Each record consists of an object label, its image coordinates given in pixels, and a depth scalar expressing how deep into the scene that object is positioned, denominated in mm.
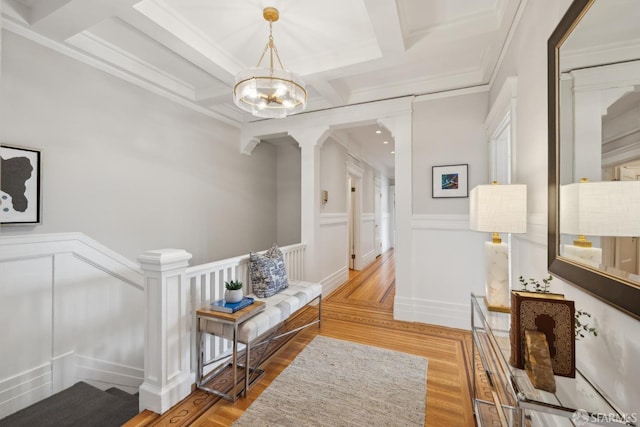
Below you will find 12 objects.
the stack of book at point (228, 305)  1890
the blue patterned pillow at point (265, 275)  2480
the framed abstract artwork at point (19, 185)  1871
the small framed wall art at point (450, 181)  2930
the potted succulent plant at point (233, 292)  1952
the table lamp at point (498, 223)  1490
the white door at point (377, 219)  7266
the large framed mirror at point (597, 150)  797
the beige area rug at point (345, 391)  1630
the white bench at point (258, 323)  1840
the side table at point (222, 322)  1792
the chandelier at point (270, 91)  1874
